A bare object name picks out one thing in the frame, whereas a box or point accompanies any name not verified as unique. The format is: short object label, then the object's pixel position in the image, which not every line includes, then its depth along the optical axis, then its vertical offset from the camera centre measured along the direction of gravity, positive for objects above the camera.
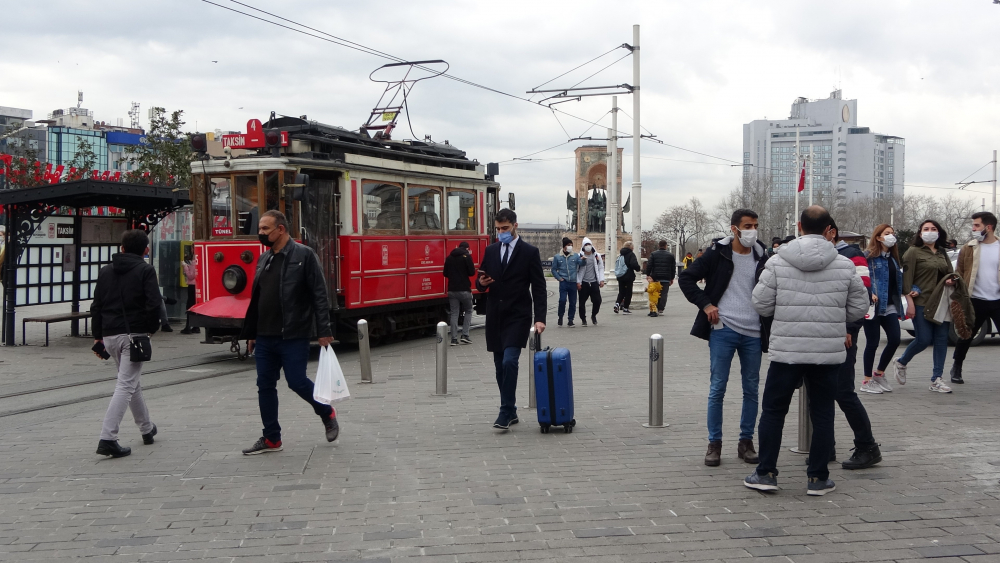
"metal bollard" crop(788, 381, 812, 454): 6.98 -1.27
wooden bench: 15.29 -1.07
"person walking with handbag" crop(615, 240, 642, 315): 22.45 -0.34
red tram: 13.58 +0.61
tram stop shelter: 15.23 +0.40
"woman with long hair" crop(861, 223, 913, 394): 9.45 -0.29
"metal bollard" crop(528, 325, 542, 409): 8.50 -0.94
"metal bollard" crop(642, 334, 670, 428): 7.98 -1.11
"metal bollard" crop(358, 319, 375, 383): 11.23 -1.16
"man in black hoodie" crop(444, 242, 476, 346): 15.88 -0.31
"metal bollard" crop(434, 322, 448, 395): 10.14 -1.15
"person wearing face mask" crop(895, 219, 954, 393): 10.02 -0.24
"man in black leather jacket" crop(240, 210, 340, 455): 7.08 -0.44
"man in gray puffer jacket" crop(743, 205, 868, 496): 5.59 -0.41
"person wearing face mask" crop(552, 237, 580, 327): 19.05 -0.21
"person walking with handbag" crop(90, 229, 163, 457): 7.30 -0.47
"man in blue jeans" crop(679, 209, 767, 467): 6.54 -0.37
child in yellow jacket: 22.61 -0.87
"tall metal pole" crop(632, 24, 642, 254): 26.56 +2.99
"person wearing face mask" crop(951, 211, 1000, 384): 10.02 -0.09
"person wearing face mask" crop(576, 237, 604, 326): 19.72 -0.47
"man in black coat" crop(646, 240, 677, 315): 22.80 -0.21
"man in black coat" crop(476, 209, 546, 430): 7.91 -0.36
